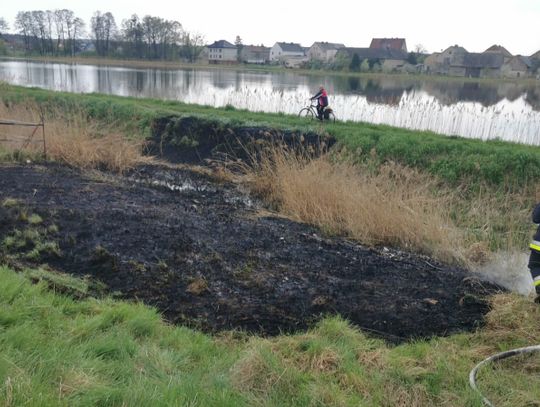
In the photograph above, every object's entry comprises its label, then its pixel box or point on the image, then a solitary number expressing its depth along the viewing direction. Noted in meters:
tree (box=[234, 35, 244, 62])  90.27
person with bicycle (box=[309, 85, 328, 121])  15.27
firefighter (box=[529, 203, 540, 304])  4.36
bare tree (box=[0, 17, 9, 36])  81.12
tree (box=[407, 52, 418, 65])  74.81
